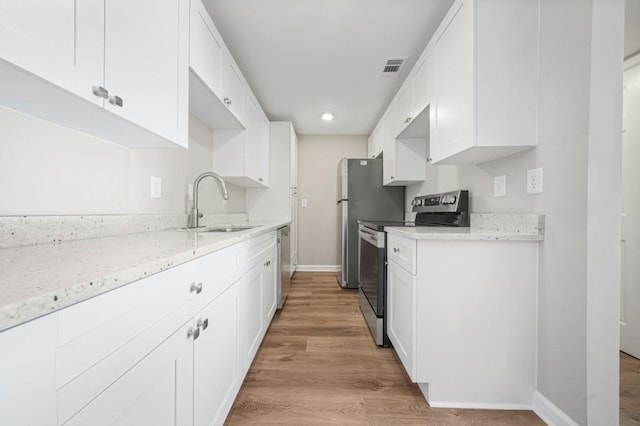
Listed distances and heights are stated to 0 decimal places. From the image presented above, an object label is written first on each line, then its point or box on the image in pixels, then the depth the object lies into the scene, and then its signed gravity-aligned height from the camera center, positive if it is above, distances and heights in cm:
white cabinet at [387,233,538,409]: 132 -53
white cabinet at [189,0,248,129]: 144 +82
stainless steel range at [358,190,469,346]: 192 -25
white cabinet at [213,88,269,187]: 246 +56
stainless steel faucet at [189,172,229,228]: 184 +3
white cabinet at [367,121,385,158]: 334 +95
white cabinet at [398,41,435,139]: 183 +88
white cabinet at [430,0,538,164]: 133 +69
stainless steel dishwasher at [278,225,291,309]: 255 -52
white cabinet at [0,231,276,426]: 39 -29
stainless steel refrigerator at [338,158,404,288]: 346 +14
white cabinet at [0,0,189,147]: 65 +43
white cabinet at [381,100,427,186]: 276 +56
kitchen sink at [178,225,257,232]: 181 -12
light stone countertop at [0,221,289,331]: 38 -12
